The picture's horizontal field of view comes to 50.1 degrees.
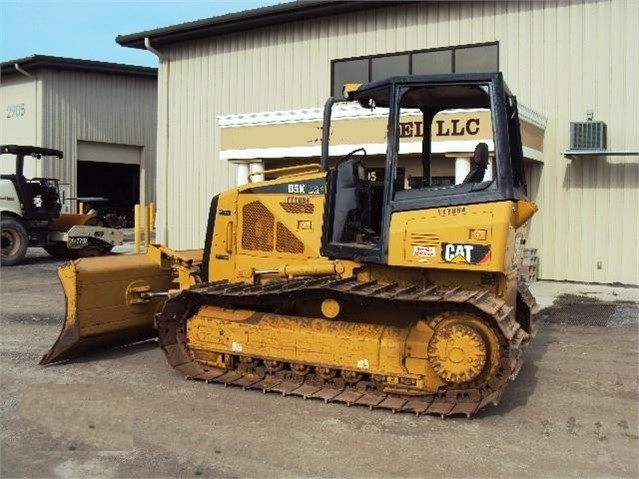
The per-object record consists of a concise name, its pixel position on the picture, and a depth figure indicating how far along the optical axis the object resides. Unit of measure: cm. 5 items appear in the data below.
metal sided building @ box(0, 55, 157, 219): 2633
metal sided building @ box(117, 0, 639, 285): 1337
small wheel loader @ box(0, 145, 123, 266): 1686
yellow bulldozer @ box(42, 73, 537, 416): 549
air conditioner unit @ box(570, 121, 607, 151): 1319
